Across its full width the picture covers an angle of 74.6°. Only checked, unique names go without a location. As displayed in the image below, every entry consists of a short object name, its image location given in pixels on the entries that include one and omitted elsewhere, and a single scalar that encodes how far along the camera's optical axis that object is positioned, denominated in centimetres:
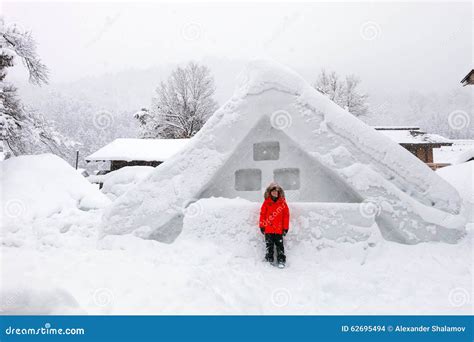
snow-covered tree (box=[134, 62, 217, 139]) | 3375
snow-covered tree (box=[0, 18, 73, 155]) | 1078
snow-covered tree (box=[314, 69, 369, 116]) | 3347
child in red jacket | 500
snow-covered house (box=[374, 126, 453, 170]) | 2239
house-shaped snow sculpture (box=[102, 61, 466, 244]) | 530
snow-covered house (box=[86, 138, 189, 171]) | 2330
